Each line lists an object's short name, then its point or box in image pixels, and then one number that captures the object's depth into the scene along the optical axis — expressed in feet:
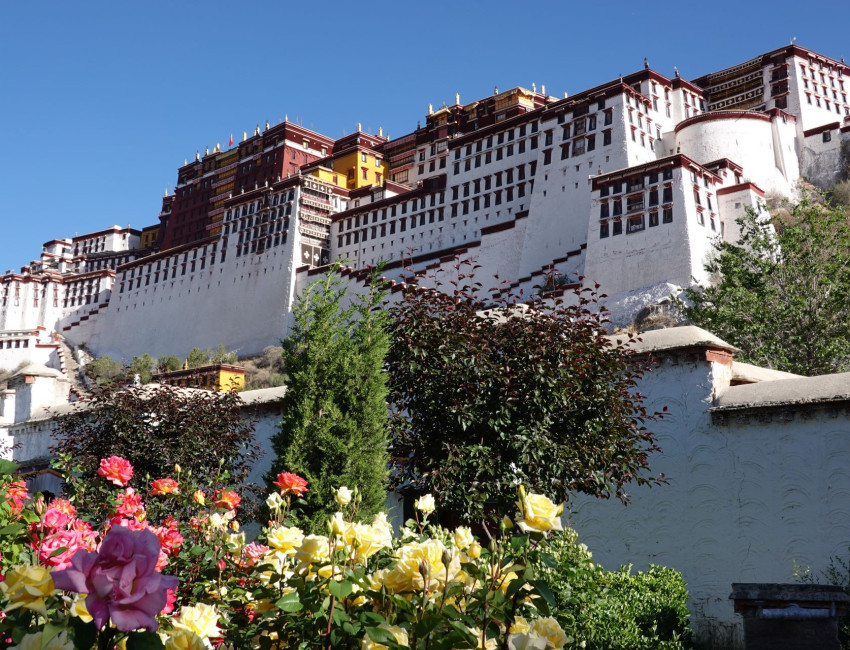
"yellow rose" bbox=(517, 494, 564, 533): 10.07
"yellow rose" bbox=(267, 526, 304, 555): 11.45
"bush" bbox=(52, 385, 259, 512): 36.83
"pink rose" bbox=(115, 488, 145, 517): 16.15
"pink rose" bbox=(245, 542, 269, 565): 13.66
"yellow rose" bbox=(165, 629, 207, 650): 9.34
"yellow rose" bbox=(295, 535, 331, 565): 10.28
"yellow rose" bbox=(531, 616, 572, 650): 9.45
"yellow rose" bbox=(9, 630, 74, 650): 7.88
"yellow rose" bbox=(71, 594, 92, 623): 8.02
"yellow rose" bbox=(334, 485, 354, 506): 12.95
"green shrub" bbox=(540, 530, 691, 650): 19.03
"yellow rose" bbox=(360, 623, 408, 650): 9.30
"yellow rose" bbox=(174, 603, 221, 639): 9.90
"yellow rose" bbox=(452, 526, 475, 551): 11.75
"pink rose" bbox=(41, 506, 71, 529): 11.91
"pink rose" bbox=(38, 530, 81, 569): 11.18
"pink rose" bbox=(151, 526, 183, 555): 14.61
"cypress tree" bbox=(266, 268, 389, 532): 29.40
